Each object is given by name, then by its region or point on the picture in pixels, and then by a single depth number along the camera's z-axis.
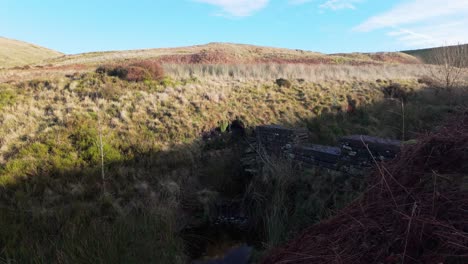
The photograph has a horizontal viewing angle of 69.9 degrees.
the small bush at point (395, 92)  12.81
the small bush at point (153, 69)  14.03
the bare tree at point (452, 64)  12.84
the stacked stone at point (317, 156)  5.94
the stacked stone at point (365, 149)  4.84
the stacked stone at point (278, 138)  7.14
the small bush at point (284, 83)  13.91
